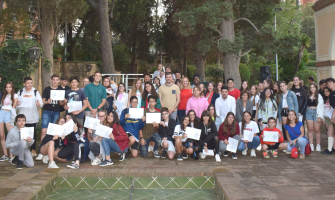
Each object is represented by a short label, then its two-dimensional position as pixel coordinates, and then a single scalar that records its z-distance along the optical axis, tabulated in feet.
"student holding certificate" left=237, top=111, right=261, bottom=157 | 23.93
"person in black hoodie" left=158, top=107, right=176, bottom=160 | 23.48
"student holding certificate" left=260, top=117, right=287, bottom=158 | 23.69
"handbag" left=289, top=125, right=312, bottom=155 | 23.68
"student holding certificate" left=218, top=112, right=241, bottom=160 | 23.36
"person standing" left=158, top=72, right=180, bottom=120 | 25.46
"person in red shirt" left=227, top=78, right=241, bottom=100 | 27.32
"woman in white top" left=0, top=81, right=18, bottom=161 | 22.27
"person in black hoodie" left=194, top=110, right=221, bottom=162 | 23.03
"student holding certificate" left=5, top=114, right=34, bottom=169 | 20.33
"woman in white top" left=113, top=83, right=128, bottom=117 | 26.86
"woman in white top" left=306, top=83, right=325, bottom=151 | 25.30
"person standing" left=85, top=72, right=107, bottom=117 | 24.40
